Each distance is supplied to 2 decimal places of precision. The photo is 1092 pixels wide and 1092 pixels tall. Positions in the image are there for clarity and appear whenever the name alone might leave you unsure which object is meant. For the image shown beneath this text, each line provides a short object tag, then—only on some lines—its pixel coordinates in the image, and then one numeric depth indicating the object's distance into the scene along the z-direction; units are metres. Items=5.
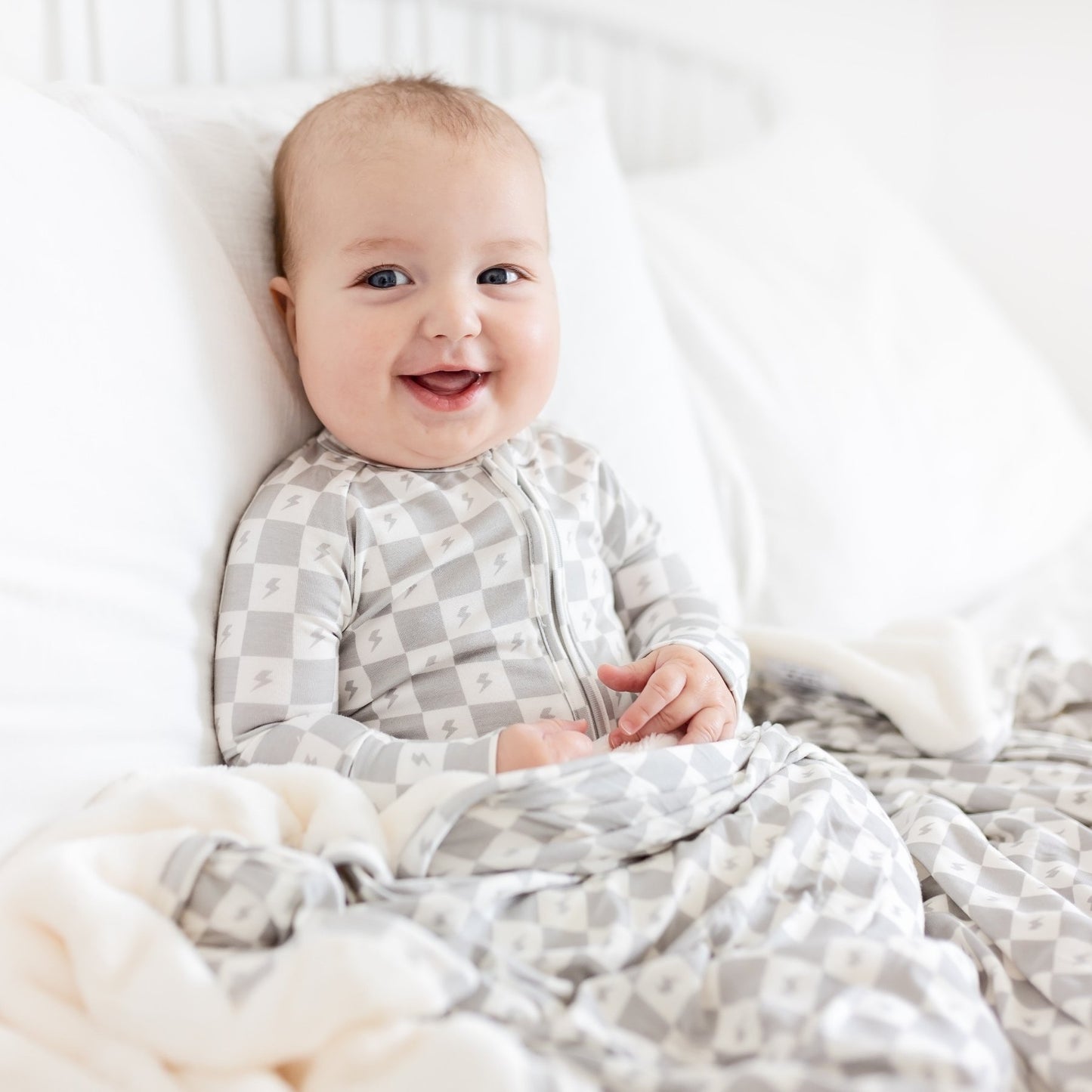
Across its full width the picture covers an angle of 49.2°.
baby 0.89
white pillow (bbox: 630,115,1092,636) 1.35
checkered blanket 0.60
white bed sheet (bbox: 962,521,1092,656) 1.36
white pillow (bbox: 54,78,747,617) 1.01
